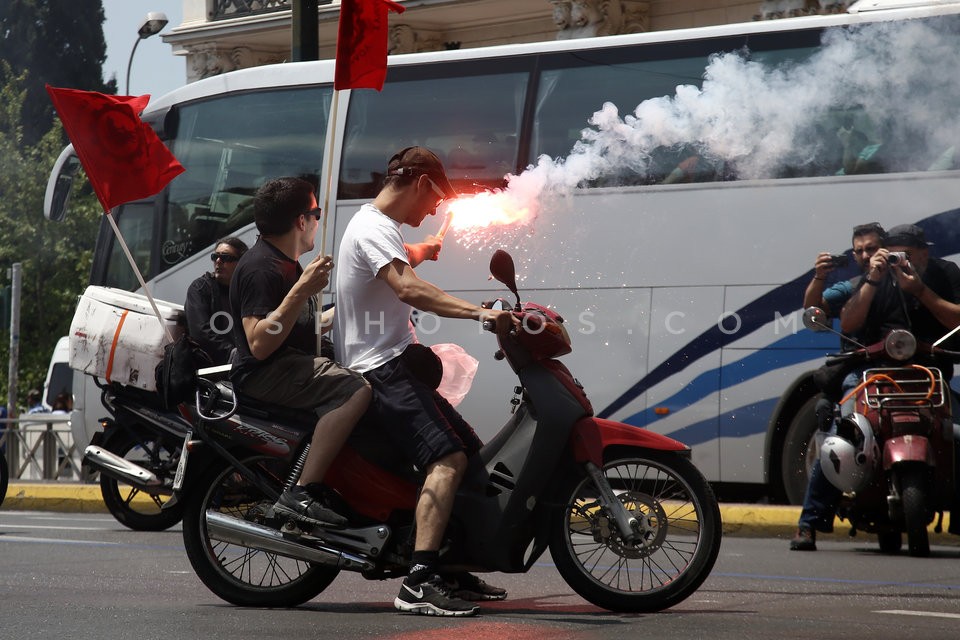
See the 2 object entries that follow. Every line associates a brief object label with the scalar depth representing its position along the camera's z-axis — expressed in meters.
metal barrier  16.50
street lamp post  25.31
